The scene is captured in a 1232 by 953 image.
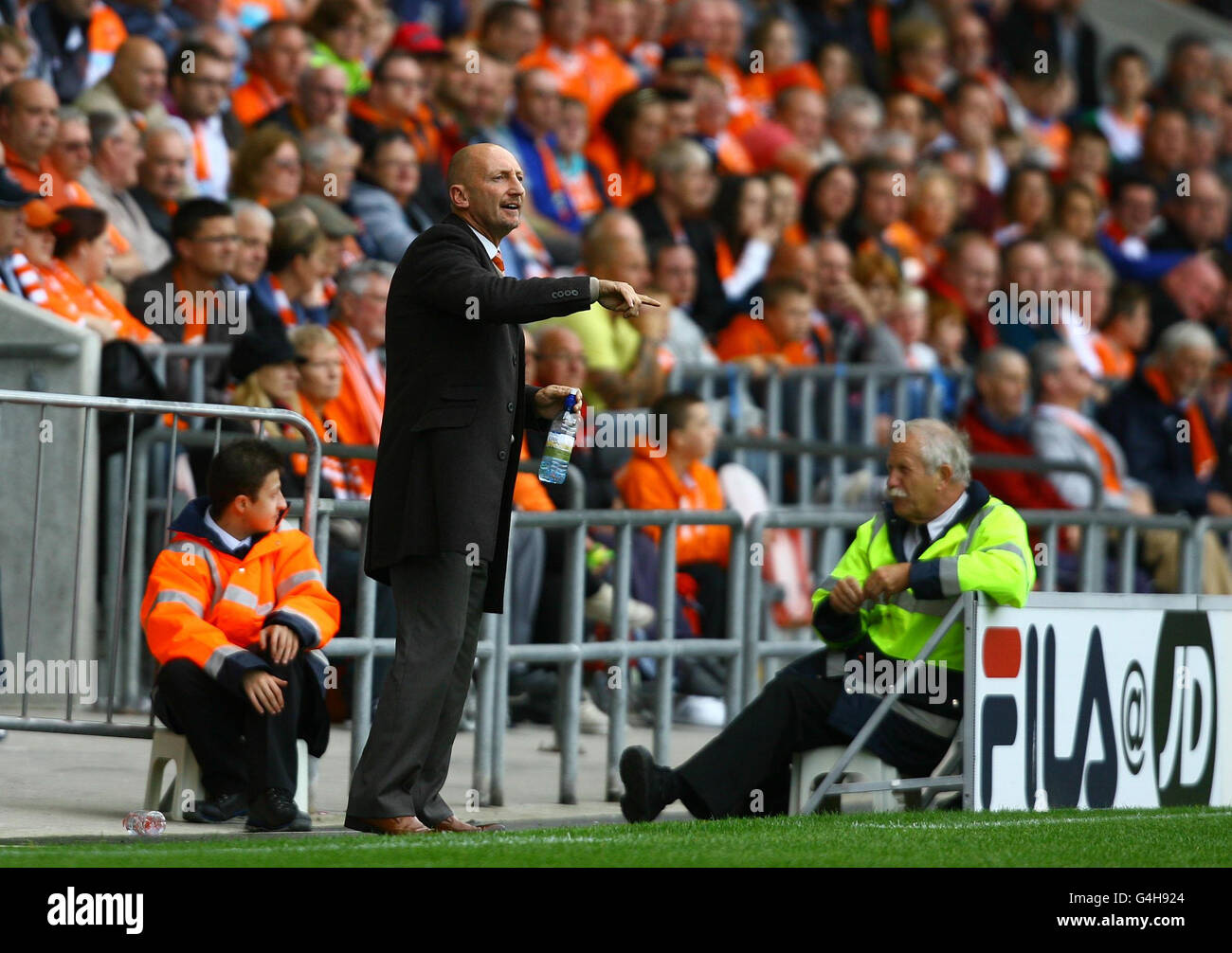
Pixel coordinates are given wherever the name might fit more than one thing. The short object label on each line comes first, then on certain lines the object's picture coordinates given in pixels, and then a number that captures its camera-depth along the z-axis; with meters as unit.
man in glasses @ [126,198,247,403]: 10.83
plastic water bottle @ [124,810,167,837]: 7.41
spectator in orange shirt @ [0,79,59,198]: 10.78
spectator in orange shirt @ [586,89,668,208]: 15.08
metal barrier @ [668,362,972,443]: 13.23
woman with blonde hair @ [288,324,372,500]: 10.26
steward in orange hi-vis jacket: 7.66
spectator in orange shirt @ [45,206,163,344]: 10.59
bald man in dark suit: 7.05
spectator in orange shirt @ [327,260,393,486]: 10.96
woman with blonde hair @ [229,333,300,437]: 10.23
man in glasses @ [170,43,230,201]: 12.29
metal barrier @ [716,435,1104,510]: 12.36
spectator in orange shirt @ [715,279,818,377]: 14.11
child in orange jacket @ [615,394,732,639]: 11.61
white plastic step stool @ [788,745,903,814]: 8.29
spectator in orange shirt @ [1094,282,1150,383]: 17.31
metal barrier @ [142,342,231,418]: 10.57
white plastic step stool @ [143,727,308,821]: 7.84
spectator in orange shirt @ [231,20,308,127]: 13.05
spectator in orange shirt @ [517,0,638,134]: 15.52
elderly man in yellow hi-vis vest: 8.23
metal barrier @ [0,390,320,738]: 7.91
